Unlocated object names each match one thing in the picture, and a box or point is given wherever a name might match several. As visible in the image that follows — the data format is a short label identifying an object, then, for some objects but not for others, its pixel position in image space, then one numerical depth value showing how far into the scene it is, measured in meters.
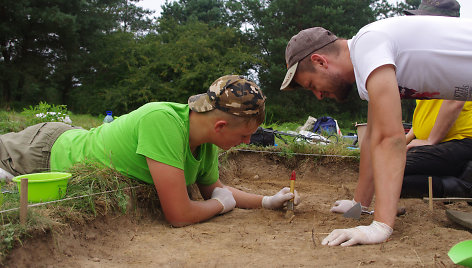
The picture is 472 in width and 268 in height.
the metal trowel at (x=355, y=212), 2.31
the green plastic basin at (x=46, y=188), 1.89
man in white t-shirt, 1.72
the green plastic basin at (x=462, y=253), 1.30
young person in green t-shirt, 2.03
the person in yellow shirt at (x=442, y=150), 2.96
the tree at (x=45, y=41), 12.07
